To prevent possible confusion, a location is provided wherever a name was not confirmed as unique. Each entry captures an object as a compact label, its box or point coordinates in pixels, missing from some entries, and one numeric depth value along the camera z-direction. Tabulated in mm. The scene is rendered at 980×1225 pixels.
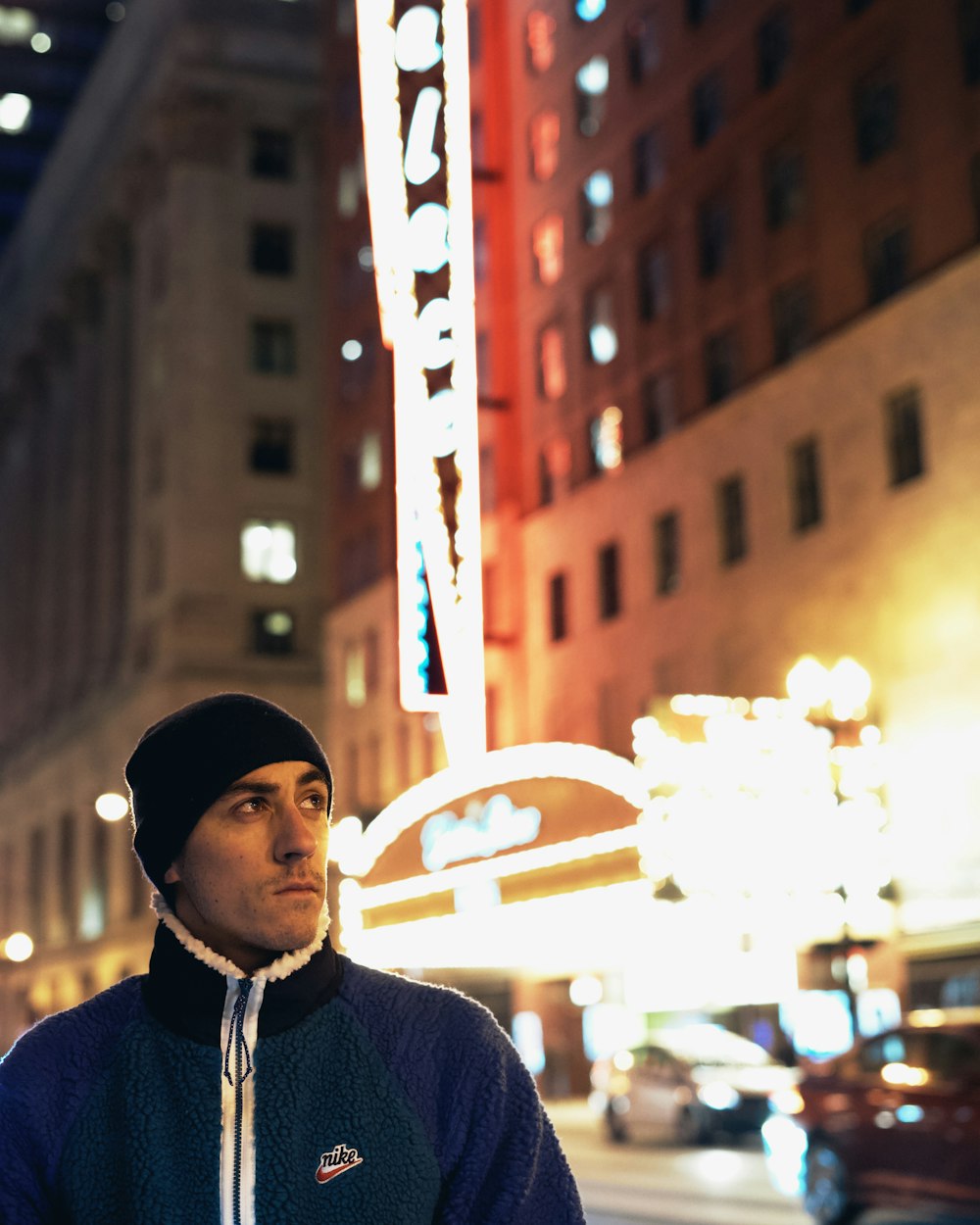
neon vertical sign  31141
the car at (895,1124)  15234
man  2674
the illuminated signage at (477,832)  33062
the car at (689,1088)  27531
